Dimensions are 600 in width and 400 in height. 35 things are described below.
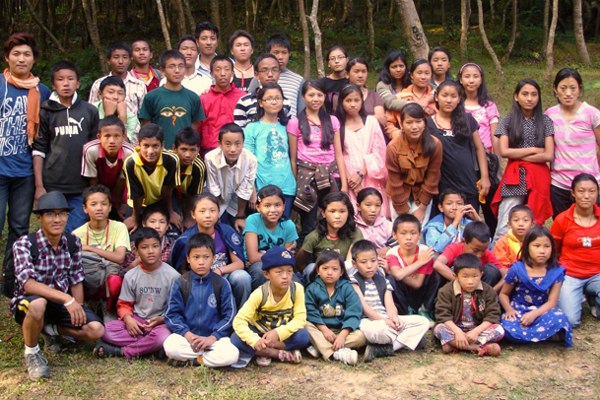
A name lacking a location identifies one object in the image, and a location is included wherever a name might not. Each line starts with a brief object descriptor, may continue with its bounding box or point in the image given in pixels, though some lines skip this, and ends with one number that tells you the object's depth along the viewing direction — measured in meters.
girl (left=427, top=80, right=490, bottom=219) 5.87
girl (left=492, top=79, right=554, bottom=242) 5.83
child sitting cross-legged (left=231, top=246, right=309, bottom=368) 4.60
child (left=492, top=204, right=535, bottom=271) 5.37
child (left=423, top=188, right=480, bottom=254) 5.53
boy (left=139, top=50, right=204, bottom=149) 5.80
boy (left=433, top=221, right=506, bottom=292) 5.23
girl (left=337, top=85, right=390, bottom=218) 5.93
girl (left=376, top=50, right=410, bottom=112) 6.36
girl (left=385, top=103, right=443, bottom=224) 5.70
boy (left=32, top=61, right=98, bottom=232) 5.35
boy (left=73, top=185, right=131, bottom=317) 4.98
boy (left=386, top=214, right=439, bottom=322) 5.26
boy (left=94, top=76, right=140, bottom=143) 5.77
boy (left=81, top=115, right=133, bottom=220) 5.25
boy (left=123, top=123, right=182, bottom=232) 5.14
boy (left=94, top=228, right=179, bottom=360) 4.72
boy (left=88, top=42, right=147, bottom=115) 6.10
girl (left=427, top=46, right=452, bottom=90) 6.49
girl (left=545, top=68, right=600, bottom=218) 5.81
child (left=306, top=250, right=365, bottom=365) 4.78
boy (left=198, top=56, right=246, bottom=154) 6.04
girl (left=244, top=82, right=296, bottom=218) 5.85
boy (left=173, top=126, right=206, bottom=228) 5.37
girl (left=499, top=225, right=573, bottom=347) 4.93
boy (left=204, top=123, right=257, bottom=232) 5.52
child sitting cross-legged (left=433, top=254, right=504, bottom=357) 4.85
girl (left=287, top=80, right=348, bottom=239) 5.87
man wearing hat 4.36
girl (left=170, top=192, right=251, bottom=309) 5.04
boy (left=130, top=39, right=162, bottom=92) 6.28
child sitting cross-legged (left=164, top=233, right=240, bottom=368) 4.55
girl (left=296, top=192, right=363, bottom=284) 5.31
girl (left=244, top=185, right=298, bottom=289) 5.29
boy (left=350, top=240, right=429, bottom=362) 4.78
